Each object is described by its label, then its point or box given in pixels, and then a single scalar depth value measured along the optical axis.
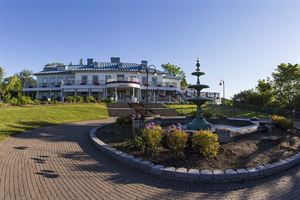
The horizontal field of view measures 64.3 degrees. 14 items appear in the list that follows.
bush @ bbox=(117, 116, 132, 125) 14.38
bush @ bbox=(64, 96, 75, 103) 34.38
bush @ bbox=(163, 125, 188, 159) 7.13
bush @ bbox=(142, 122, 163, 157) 7.50
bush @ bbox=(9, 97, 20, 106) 25.27
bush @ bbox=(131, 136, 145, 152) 7.94
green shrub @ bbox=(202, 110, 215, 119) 16.70
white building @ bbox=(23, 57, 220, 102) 45.25
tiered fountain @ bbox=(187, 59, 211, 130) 10.67
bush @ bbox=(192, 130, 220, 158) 7.00
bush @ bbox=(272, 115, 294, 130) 12.25
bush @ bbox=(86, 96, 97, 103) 36.21
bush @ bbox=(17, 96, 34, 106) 25.98
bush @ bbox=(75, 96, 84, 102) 35.31
